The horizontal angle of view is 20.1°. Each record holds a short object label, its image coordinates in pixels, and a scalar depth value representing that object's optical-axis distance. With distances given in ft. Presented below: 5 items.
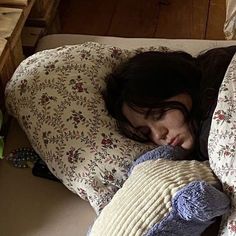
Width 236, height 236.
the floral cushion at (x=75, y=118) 4.24
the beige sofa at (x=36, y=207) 4.22
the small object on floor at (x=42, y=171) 4.56
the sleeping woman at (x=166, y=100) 4.42
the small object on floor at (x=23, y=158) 4.67
